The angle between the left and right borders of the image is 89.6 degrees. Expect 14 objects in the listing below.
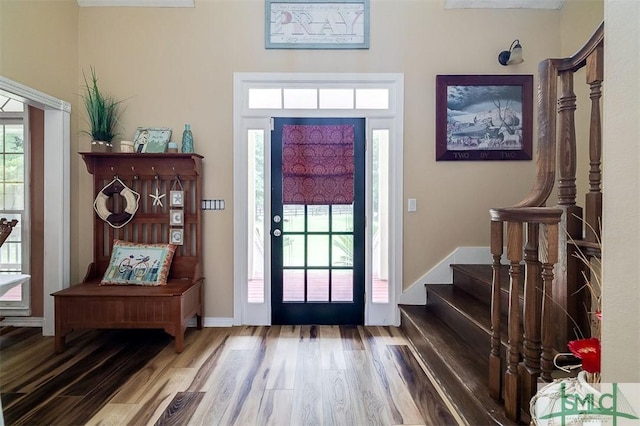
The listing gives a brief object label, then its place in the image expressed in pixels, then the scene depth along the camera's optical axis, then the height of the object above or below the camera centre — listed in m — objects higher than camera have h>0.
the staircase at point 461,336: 1.65 -0.94
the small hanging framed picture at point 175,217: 3.00 -0.09
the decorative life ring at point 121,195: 2.95 +0.04
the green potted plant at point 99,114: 2.95 +0.87
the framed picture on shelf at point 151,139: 3.02 +0.65
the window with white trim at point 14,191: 3.15 +0.16
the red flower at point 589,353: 1.14 -0.52
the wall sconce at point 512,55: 2.98 +1.45
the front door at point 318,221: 3.10 -0.12
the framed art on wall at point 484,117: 3.11 +0.89
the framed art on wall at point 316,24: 3.08 +1.77
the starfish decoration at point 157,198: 3.03 +0.09
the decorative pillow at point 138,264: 2.81 -0.50
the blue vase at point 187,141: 2.98 +0.62
